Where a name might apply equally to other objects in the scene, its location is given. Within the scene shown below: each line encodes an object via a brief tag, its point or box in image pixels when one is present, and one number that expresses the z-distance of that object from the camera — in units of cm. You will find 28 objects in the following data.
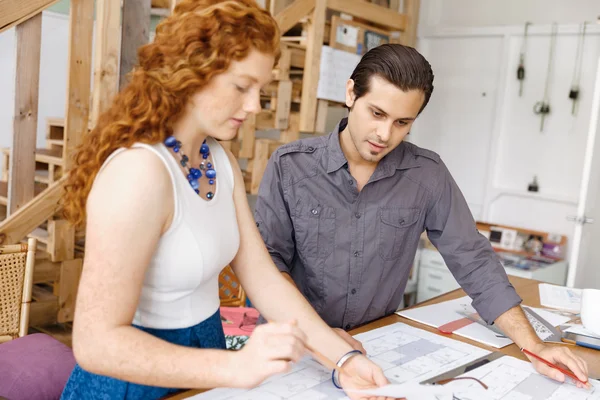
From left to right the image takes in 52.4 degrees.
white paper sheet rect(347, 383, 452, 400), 114
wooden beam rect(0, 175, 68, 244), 302
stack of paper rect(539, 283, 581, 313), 211
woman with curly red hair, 96
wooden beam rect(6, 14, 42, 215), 304
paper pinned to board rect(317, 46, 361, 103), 410
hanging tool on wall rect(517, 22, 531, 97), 452
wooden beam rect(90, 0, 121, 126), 313
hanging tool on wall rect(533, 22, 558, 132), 441
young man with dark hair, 179
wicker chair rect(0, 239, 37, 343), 181
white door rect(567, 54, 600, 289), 355
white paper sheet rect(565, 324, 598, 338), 176
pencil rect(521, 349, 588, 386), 140
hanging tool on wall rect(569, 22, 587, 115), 427
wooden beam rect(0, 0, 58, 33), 284
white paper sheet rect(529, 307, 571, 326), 192
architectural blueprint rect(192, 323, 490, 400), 120
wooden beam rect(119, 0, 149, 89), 341
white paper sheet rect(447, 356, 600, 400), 129
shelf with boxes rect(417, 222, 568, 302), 412
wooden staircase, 324
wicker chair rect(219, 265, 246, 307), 259
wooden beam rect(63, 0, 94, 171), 312
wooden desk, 152
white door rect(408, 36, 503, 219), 477
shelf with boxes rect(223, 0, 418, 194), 384
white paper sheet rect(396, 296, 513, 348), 166
